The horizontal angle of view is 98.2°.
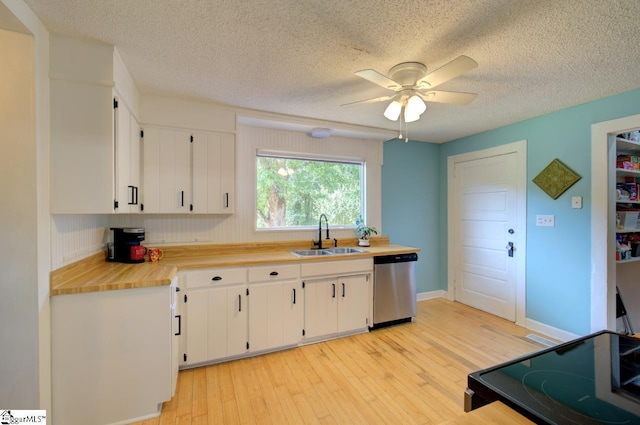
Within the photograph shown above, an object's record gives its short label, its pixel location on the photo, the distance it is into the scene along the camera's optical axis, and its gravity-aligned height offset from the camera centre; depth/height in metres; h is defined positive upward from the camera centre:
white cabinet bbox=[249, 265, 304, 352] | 2.50 -0.89
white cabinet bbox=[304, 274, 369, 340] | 2.75 -0.98
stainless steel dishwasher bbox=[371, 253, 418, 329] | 3.07 -0.88
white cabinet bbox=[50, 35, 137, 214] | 1.66 +0.53
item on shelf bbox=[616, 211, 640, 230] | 2.81 -0.08
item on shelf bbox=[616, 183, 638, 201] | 2.85 +0.22
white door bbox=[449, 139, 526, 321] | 3.25 -0.25
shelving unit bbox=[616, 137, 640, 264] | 2.75 +0.40
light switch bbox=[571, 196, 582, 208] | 2.70 +0.09
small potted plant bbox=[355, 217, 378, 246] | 3.50 -0.26
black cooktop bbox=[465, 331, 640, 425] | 0.71 -0.52
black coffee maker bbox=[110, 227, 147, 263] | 2.29 -0.28
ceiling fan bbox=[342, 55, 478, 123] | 1.73 +0.82
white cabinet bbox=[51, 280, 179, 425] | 1.62 -0.89
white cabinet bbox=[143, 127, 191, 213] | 2.43 +0.37
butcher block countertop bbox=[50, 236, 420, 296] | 1.70 -0.44
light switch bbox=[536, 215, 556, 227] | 2.92 -0.09
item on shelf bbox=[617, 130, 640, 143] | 2.85 +0.78
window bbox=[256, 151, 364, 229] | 3.24 +0.26
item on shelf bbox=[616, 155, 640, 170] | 2.86 +0.52
